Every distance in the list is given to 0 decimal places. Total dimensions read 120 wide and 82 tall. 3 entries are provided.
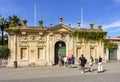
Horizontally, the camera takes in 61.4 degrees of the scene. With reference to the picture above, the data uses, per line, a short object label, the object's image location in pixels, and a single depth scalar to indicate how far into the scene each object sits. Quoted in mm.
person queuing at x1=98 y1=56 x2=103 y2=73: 9721
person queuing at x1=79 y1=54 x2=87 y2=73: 9522
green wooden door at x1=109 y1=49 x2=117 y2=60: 17601
